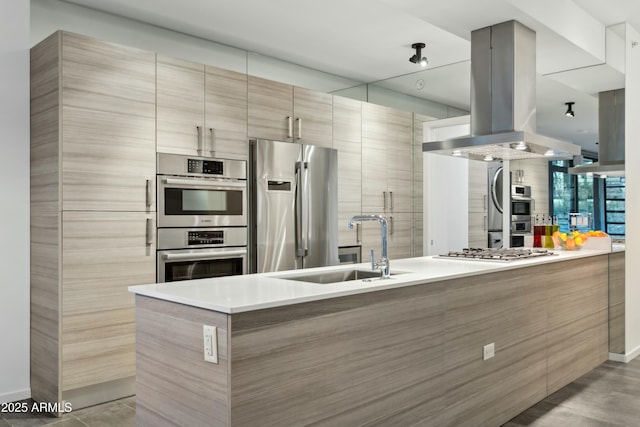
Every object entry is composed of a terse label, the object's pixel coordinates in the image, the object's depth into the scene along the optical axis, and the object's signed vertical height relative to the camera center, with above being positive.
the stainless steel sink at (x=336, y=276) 2.74 -0.32
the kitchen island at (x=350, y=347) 1.80 -0.55
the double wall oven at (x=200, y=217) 3.57 +0.00
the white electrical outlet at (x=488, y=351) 2.89 -0.75
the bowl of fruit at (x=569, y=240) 4.32 -0.20
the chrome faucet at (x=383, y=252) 2.51 -0.17
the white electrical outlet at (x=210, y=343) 1.77 -0.43
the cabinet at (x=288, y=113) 4.14 +0.87
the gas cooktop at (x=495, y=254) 3.33 -0.26
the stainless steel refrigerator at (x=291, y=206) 4.12 +0.09
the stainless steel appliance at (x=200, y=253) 3.57 -0.25
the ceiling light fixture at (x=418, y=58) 4.63 +1.40
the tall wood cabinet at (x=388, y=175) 5.13 +0.42
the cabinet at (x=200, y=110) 3.59 +0.77
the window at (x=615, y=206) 4.39 +0.07
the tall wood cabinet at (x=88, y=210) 3.13 +0.05
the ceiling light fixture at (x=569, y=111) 4.82 +0.96
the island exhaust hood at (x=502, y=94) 3.37 +0.80
